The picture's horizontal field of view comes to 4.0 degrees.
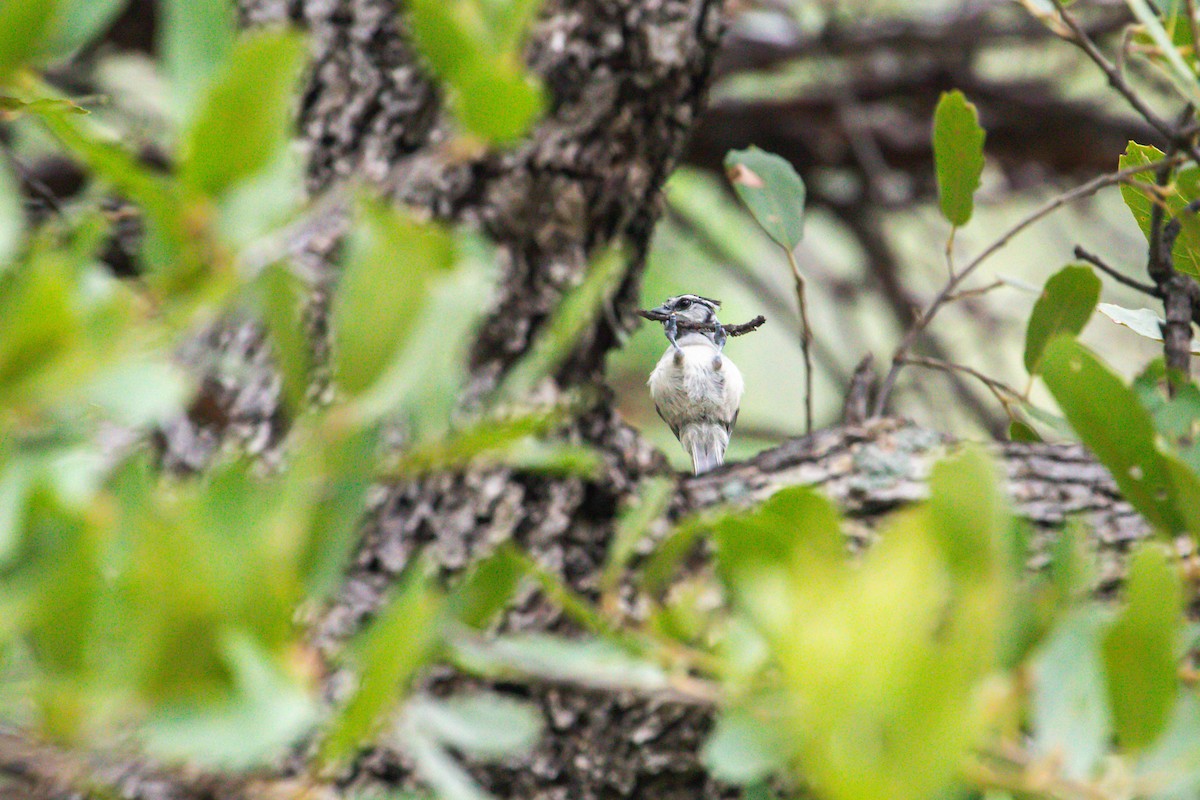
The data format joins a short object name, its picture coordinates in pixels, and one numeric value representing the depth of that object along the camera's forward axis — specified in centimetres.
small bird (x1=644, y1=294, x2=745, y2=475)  842
